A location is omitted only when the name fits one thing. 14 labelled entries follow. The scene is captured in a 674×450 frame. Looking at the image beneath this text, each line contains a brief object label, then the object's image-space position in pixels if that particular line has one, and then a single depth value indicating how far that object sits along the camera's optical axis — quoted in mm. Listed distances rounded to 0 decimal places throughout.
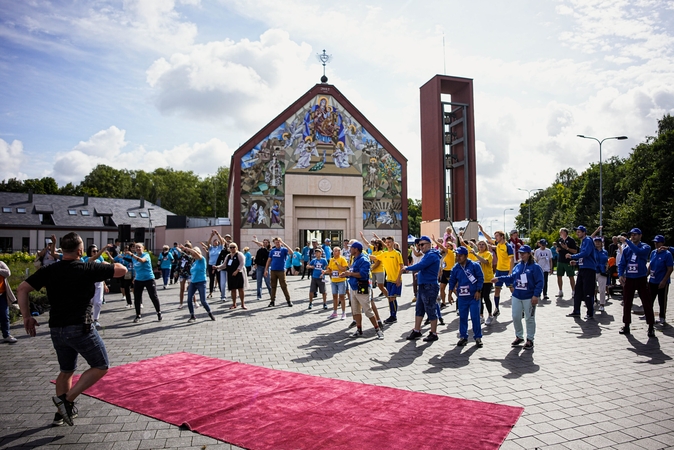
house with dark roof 50125
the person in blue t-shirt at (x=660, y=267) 9109
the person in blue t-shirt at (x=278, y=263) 13648
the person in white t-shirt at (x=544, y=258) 14391
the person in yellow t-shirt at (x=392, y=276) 11062
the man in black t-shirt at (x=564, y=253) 13353
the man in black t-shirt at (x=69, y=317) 4562
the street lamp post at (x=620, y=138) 28812
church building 33406
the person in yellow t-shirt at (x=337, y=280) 11477
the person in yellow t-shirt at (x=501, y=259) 11789
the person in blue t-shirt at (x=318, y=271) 13352
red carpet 4191
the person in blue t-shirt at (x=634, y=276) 8852
